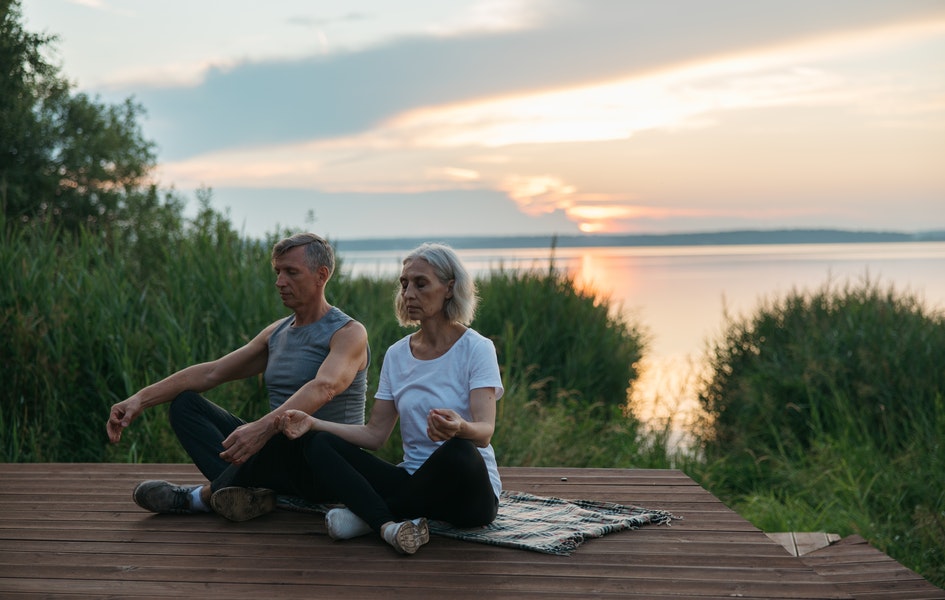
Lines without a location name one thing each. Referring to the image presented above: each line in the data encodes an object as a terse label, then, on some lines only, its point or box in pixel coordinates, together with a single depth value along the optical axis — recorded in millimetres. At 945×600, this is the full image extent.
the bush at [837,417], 5551
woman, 3029
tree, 14977
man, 3354
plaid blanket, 3023
